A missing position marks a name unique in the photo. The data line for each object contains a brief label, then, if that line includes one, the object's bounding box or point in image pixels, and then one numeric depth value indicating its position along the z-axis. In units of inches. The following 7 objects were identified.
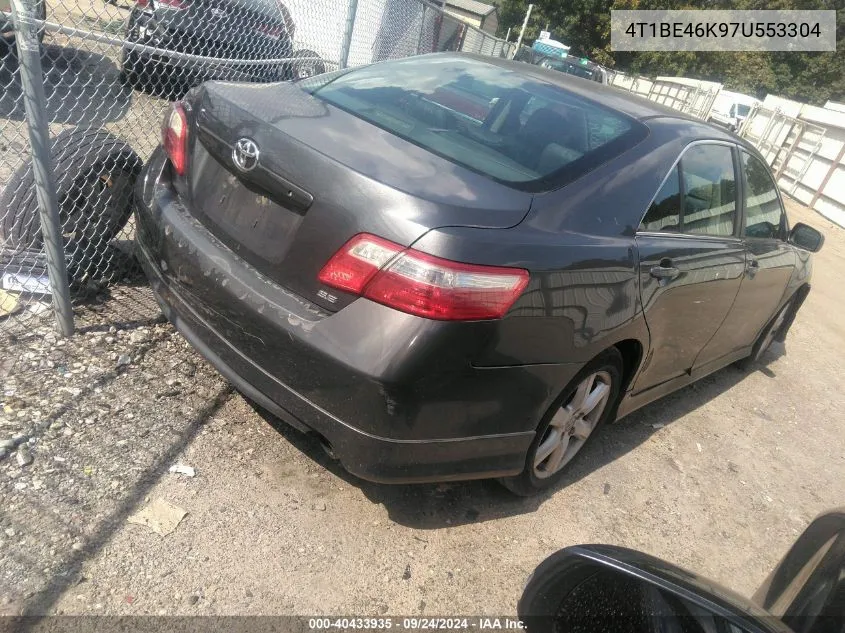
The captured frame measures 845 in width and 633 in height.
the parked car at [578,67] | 844.0
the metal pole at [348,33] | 217.6
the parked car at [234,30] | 246.2
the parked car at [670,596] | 54.7
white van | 1007.0
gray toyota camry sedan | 83.0
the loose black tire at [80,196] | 131.9
